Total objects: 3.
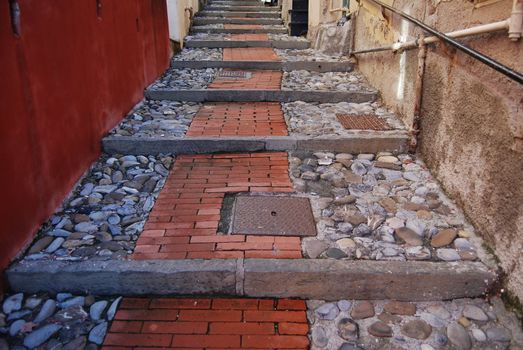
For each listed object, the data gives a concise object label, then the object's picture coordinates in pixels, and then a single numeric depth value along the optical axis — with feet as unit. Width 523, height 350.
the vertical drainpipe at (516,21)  6.77
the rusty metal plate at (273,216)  8.54
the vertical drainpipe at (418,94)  10.93
